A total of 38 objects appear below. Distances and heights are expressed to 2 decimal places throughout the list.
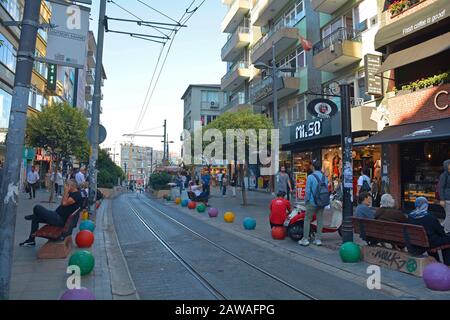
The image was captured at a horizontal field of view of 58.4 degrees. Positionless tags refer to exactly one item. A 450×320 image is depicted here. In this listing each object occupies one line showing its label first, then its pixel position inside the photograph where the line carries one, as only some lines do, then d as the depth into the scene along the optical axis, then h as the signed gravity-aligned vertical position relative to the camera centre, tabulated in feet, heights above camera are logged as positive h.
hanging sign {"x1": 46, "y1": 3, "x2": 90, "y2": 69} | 16.80 +6.41
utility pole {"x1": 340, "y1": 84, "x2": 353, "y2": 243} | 28.43 +2.21
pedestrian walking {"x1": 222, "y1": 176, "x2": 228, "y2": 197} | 95.88 +0.74
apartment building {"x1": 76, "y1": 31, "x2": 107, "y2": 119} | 184.06 +53.68
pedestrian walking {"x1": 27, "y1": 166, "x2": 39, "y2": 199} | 69.41 +1.55
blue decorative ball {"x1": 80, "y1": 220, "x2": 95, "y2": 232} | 32.91 -3.00
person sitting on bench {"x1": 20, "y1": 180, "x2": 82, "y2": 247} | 25.26 -1.50
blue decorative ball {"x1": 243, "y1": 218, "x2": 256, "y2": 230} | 39.70 -3.26
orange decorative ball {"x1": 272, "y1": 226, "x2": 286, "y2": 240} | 33.42 -3.45
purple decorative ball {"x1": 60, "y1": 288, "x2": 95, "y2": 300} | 14.14 -3.75
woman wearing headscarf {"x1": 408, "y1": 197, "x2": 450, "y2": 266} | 21.45 -1.75
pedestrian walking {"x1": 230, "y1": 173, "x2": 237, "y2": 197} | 92.53 +0.18
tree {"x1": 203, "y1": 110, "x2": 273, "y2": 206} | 66.95 +11.51
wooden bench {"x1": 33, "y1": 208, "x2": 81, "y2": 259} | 24.18 -3.20
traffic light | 116.98 +31.82
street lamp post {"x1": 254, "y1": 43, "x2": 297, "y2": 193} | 61.70 +18.68
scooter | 32.53 -2.54
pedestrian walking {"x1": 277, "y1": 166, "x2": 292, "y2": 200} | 56.13 +1.51
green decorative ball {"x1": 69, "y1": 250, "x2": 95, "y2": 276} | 20.61 -3.73
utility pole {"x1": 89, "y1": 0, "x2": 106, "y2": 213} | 46.52 +9.60
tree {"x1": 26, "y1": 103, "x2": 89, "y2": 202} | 63.62 +9.12
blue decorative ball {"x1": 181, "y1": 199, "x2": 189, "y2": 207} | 68.39 -2.05
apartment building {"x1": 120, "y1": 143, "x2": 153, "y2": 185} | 425.69 +31.14
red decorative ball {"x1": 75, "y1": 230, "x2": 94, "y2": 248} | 27.81 -3.54
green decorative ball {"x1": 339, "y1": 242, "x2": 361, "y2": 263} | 24.84 -3.73
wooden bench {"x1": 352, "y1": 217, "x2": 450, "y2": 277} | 21.21 -2.91
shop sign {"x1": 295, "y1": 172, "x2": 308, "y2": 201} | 69.31 +1.15
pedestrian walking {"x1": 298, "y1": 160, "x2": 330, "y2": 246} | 29.45 -0.53
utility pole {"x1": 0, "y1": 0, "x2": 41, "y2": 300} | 14.69 +1.83
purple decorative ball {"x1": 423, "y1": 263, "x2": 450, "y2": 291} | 18.66 -3.88
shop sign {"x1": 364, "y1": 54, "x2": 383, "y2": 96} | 57.57 +16.82
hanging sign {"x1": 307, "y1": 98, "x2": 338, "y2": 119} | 34.09 +7.16
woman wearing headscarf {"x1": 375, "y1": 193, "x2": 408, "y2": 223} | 24.21 -1.19
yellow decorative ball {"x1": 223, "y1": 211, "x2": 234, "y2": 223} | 45.85 -3.01
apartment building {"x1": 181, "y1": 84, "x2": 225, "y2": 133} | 221.05 +49.28
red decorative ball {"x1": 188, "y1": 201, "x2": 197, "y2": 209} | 63.37 -2.33
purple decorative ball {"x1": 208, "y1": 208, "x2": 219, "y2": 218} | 50.88 -2.84
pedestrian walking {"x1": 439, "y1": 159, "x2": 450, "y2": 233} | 29.12 +0.13
